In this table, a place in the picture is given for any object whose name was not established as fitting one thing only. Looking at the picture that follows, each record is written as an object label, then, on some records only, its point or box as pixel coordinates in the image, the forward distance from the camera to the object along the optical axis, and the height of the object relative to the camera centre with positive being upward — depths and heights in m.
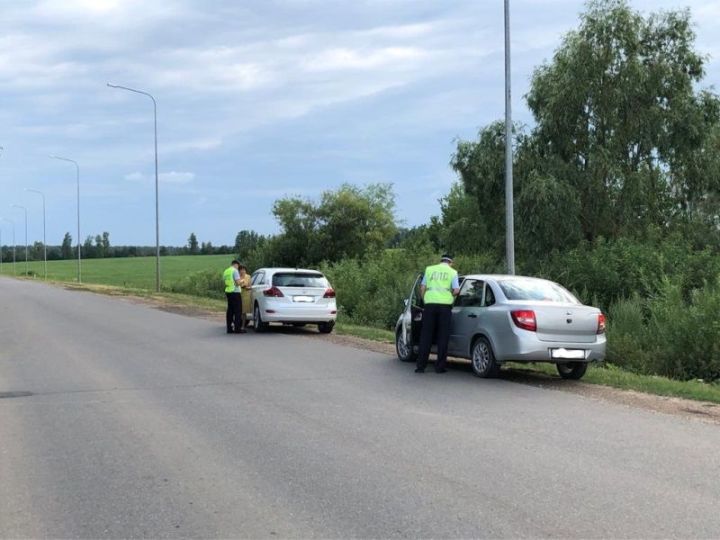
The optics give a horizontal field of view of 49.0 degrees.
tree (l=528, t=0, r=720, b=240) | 28.11 +5.34
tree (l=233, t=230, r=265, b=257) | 65.69 +1.75
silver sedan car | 10.92 -0.91
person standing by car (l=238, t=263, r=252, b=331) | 20.56 -0.80
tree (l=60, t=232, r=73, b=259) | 176.88 +3.40
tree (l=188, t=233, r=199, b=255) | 172.21 +4.13
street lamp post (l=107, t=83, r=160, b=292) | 42.56 +2.47
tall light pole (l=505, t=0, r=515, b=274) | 18.22 +2.43
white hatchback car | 19.55 -0.92
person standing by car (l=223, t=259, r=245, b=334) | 19.72 -0.95
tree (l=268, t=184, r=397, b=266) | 63.03 +2.73
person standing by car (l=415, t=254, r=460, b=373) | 12.06 -0.68
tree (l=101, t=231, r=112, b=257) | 170.65 +3.98
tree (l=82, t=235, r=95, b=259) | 171.88 +2.62
